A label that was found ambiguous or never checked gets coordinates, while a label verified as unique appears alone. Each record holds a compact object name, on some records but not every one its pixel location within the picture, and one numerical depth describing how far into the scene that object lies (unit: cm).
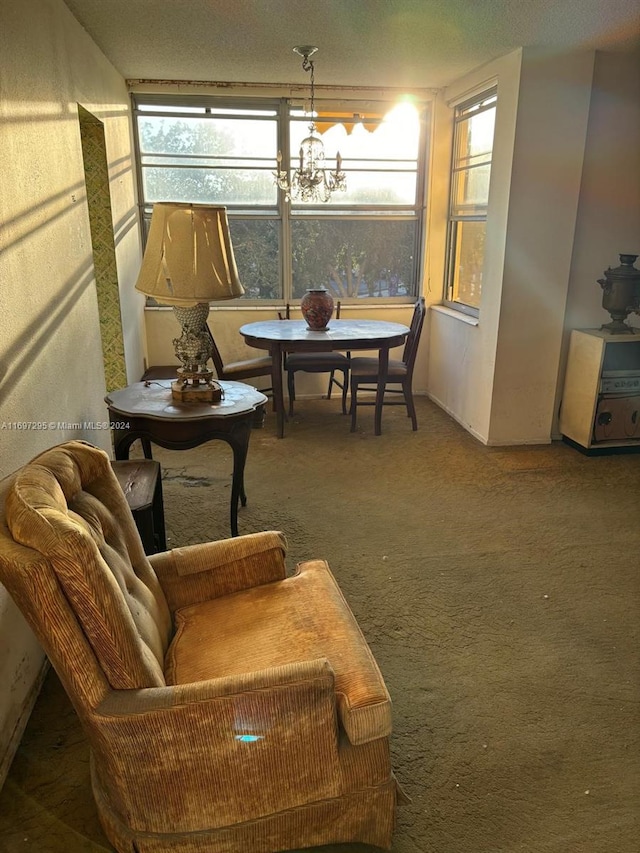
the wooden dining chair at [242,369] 458
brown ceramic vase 454
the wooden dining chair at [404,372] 455
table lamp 247
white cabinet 394
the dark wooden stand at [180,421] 260
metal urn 387
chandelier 414
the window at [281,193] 495
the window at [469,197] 444
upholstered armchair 123
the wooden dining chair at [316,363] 479
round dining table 426
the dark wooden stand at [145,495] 227
